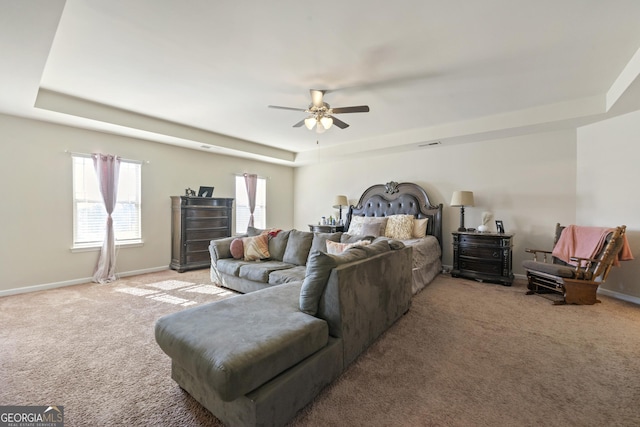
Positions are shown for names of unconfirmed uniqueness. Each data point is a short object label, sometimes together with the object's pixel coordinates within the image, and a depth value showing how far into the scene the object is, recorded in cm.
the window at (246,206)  666
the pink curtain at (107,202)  444
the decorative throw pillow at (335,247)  337
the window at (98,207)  436
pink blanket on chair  331
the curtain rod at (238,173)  655
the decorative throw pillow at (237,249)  420
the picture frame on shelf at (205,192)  551
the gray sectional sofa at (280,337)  137
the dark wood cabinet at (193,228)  516
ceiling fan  326
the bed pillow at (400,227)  507
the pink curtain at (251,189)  669
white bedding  385
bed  415
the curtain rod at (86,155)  425
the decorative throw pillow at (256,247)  409
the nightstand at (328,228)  622
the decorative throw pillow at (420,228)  511
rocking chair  324
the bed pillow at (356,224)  550
